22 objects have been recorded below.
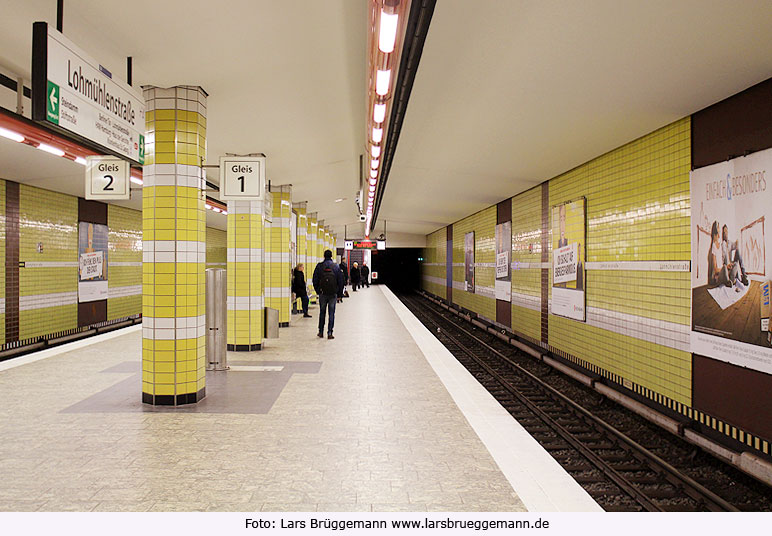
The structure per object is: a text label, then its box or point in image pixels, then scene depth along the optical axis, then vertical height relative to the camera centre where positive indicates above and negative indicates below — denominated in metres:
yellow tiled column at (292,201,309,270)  14.51 +1.24
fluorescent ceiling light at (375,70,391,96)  3.82 +1.61
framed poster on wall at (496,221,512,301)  11.59 +0.22
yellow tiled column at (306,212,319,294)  17.45 +0.92
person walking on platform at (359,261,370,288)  31.19 -0.35
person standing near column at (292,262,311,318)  12.80 -0.41
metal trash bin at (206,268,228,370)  6.28 -0.75
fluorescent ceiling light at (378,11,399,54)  2.92 +1.57
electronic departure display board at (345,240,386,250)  26.48 +1.43
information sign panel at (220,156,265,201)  6.15 +1.21
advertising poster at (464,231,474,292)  15.57 +0.26
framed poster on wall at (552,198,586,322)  7.61 +0.19
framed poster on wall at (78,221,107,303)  10.73 +0.13
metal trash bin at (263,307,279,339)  8.09 -1.01
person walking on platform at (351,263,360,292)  24.47 -0.43
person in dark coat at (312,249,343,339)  8.98 -0.30
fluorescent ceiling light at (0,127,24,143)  4.49 +1.30
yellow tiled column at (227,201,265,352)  8.00 -0.14
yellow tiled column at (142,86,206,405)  4.75 +0.23
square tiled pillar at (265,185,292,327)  10.84 +0.36
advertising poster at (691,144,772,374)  3.97 +0.09
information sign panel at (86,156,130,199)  5.59 +1.08
